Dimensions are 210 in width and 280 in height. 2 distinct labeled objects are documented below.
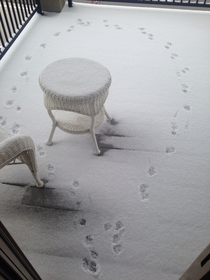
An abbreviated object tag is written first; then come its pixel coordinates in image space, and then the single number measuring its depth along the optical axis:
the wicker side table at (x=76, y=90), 1.73
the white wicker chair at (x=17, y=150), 1.40
